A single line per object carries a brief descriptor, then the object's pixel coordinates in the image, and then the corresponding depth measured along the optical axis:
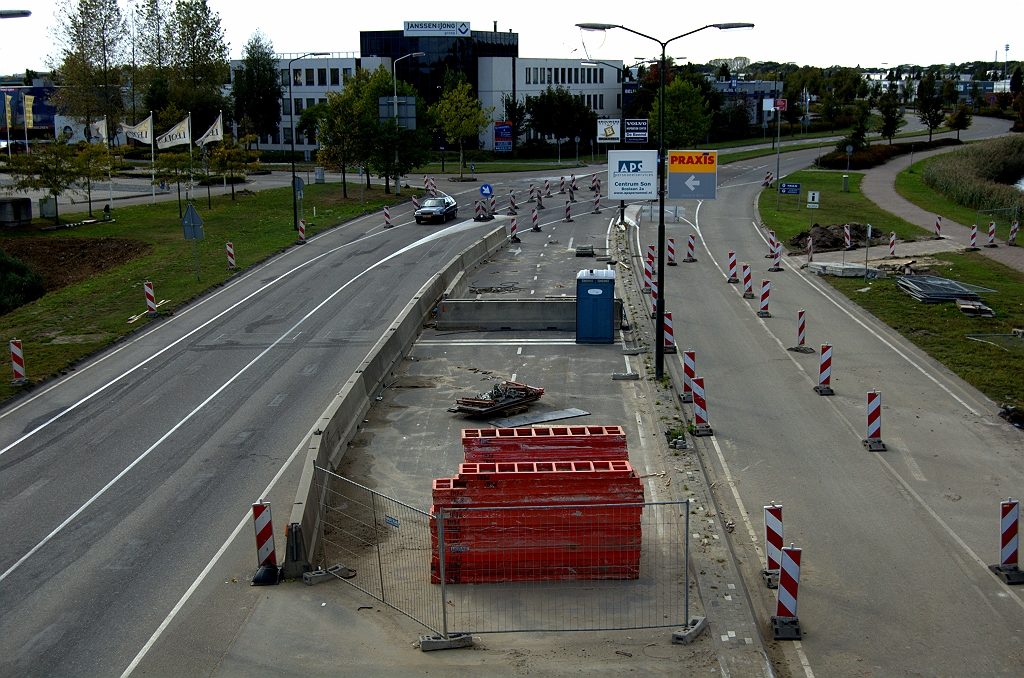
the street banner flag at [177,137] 48.41
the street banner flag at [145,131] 49.84
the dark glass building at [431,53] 93.75
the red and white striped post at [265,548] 12.09
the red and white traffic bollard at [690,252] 38.03
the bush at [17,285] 35.12
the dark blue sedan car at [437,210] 47.75
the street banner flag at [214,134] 51.66
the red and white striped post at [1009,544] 12.18
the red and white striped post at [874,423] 17.20
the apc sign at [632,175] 36.00
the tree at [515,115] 92.50
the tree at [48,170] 47.53
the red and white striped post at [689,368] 19.53
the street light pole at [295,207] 42.88
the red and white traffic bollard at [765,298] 27.98
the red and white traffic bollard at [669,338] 23.94
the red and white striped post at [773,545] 11.77
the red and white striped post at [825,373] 20.47
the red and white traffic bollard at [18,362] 22.11
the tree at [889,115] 83.69
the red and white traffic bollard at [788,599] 10.87
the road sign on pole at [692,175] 22.14
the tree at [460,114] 74.31
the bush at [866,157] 74.56
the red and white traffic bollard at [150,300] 28.72
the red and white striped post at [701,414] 18.00
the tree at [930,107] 88.31
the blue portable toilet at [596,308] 24.80
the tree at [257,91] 92.69
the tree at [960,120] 88.56
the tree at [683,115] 77.50
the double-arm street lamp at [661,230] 19.42
